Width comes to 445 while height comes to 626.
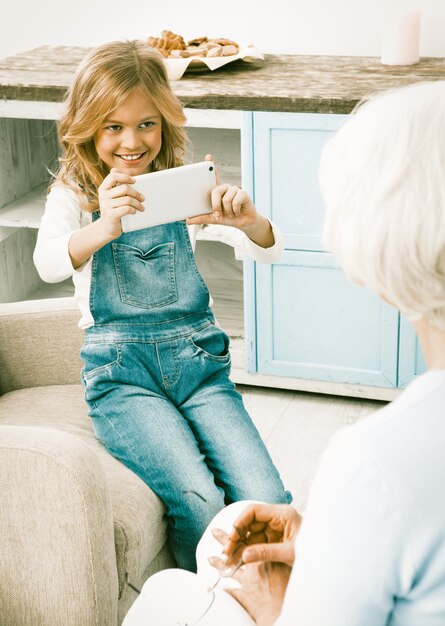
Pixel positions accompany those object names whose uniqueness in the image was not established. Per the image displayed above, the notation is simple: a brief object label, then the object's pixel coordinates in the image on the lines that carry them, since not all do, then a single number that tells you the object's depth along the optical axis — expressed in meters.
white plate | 2.65
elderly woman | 0.83
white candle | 2.74
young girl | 1.70
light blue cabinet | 2.55
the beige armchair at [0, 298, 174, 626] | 1.41
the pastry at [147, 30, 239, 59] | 2.76
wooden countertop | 2.48
